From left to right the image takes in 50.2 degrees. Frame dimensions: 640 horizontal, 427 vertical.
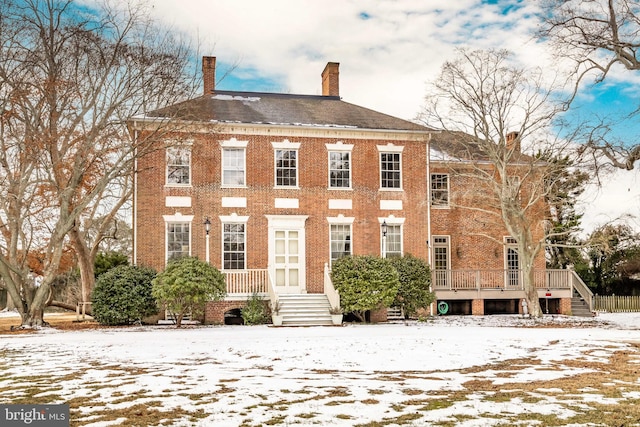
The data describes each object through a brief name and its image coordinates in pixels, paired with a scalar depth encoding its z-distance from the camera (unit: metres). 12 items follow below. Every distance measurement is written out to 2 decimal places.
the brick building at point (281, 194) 24.81
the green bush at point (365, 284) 23.31
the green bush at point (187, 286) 21.42
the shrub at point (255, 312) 23.19
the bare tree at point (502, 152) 25.12
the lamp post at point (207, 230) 24.73
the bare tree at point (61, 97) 21.80
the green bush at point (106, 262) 36.19
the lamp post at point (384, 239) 26.31
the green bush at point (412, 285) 24.91
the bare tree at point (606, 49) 19.33
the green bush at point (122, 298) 22.38
